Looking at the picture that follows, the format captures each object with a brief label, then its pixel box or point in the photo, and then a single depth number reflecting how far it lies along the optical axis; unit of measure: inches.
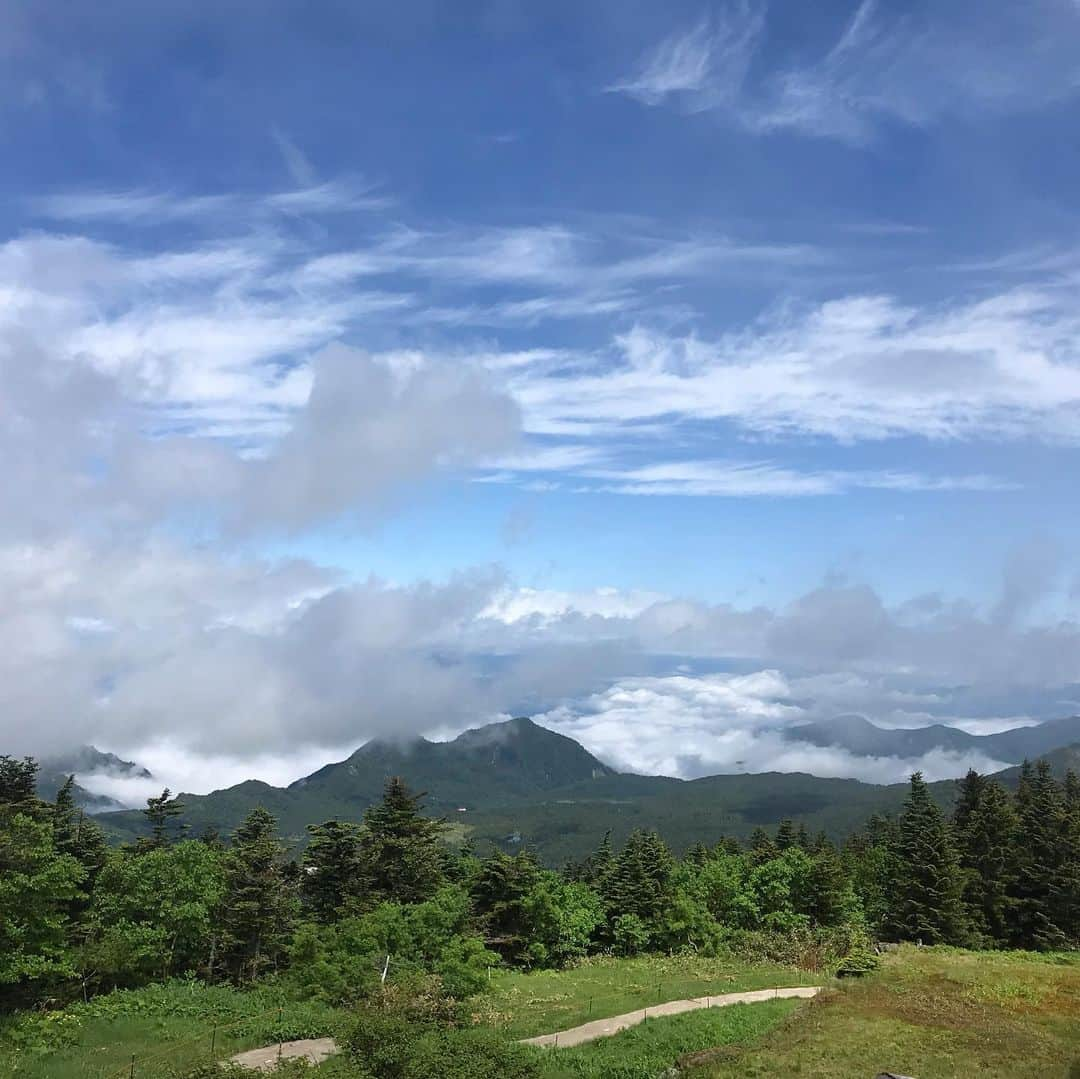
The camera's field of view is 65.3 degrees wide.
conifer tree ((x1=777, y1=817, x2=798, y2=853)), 3682.6
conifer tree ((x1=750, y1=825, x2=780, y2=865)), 3305.9
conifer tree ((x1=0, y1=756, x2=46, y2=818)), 2702.3
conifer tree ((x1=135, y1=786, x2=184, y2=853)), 2788.1
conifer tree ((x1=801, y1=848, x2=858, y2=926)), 2738.7
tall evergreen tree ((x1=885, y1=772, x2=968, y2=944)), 2507.4
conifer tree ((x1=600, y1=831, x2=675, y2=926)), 2792.8
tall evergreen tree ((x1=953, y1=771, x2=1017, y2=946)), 2655.0
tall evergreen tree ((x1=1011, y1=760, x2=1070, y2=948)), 2588.6
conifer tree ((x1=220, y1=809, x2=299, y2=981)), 2268.7
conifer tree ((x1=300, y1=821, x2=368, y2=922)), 2640.3
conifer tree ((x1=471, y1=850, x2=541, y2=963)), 2539.4
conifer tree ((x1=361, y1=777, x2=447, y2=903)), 2561.5
